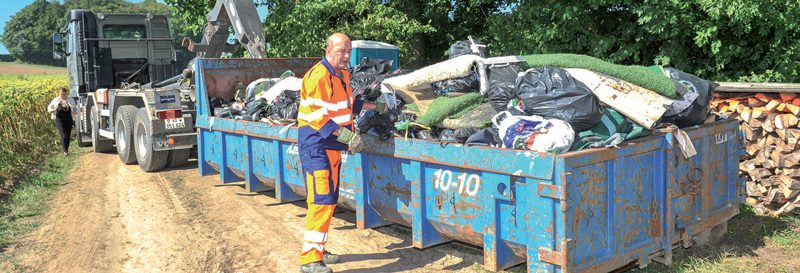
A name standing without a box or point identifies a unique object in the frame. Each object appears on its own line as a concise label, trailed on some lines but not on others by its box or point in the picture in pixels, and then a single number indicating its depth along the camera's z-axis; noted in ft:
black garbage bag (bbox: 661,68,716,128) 15.33
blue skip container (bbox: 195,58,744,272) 12.32
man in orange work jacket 15.12
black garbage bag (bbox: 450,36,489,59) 18.30
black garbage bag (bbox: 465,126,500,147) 13.98
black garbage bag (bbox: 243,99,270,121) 21.91
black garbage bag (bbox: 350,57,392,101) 19.48
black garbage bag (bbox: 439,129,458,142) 14.78
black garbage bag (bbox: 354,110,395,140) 15.77
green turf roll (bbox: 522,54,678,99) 14.74
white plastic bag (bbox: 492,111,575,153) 12.57
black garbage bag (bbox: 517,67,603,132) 13.42
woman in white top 41.68
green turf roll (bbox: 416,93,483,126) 15.49
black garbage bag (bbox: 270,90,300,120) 20.17
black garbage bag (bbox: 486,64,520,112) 15.28
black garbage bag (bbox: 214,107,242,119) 23.40
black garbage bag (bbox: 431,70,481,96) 16.89
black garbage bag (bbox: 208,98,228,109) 25.32
